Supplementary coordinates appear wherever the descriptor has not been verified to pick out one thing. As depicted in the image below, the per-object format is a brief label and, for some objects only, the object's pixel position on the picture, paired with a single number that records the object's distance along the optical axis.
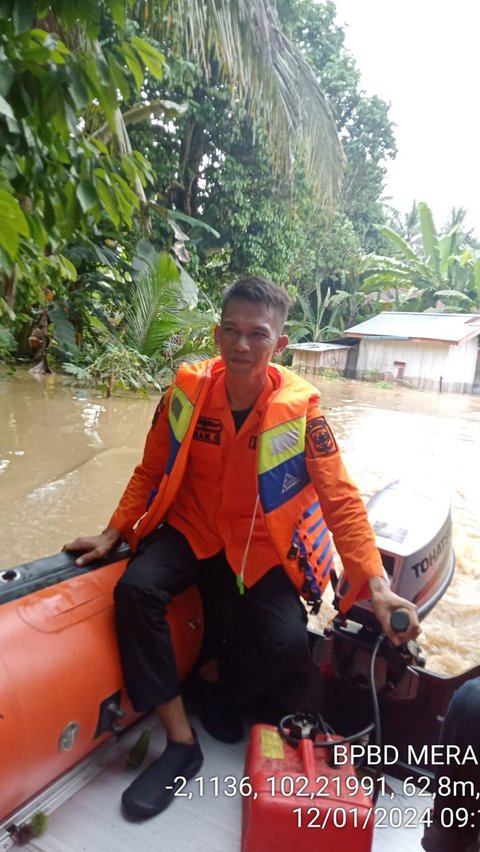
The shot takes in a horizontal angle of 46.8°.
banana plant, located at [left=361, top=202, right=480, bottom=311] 13.45
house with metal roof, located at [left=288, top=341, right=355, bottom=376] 13.87
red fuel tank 1.05
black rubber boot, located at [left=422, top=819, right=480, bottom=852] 0.94
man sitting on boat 1.36
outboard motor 1.37
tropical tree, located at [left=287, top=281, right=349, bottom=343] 14.29
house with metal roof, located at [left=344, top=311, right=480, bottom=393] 13.32
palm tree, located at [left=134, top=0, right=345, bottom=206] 4.03
